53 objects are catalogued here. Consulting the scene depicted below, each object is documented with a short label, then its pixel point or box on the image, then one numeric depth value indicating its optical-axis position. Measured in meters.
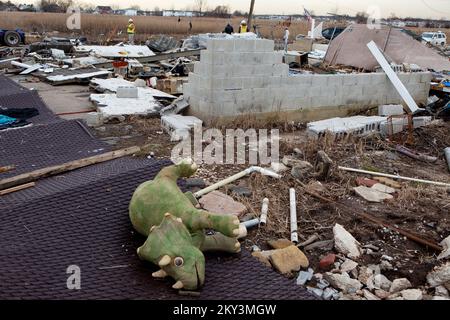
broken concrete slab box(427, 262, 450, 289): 3.31
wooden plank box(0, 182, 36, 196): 3.97
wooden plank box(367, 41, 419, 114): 8.83
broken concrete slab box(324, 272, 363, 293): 3.30
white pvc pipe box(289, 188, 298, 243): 3.95
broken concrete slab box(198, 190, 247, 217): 4.24
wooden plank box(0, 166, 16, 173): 4.62
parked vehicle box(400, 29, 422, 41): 13.63
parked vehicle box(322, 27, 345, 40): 25.87
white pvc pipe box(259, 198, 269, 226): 4.15
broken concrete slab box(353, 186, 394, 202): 4.88
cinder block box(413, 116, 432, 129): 7.83
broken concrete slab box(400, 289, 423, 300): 3.14
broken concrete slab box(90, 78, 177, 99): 8.92
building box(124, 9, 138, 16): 78.88
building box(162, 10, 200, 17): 78.59
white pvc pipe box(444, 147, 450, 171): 6.42
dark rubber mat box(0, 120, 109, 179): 5.00
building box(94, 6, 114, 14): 74.10
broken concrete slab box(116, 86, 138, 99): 8.59
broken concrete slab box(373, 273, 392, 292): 3.34
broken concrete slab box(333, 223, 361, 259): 3.78
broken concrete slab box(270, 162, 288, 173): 5.52
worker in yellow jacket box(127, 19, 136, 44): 19.19
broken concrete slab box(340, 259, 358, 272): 3.54
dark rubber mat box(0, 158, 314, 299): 2.74
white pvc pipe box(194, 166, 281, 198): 4.54
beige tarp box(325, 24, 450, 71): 12.99
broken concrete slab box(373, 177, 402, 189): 5.30
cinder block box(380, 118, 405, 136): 7.42
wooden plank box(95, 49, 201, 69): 14.55
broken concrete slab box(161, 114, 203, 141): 6.56
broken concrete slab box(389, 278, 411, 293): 3.29
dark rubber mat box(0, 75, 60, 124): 6.98
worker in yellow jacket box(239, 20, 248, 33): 15.64
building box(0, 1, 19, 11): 60.19
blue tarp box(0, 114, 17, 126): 6.53
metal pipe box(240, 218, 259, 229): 4.04
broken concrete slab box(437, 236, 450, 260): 3.71
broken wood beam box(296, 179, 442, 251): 3.94
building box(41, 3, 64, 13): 58.34
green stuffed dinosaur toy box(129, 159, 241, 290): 2.77
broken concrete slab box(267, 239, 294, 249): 3.78
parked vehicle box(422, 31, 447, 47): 31.60
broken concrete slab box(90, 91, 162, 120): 7.72
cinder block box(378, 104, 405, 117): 8.32
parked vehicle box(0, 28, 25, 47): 18.22
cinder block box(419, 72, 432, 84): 9.43
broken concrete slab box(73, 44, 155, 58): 15.26
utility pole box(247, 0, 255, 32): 20.32
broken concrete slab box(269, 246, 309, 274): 3.47
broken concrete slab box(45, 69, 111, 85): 11.21
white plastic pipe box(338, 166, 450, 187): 5.37
